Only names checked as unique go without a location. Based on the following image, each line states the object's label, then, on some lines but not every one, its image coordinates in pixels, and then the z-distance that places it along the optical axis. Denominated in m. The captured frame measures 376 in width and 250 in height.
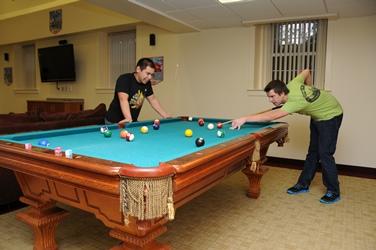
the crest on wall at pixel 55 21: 6.79
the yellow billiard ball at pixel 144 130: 2.59
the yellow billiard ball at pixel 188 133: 2.40
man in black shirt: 3.14
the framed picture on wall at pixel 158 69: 5.73
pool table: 1.26
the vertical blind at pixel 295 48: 4.58
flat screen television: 6.84
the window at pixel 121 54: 6.42
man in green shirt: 2.78
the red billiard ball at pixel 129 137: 2.11
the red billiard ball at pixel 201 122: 3.24
